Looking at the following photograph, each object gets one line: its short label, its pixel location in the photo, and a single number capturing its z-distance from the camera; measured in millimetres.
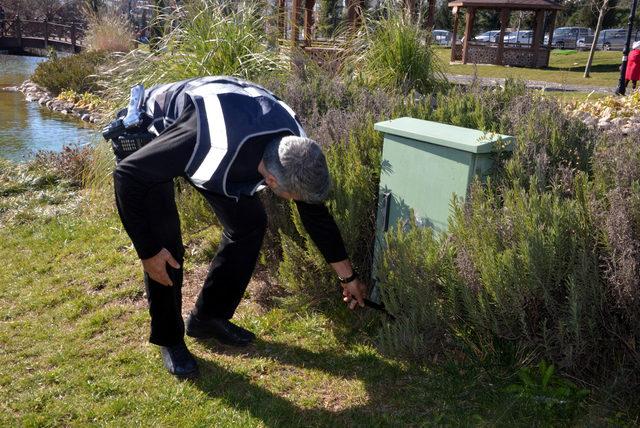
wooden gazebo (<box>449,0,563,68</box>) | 28297
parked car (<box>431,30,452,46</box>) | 48925
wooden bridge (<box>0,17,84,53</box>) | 36875
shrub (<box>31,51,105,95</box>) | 17812
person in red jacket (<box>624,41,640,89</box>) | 14688
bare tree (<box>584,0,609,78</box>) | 22625
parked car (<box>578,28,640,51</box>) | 42016
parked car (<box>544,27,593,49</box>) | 44638
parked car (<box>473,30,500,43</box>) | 45106
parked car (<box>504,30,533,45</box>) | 44106
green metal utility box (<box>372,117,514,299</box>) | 3049
